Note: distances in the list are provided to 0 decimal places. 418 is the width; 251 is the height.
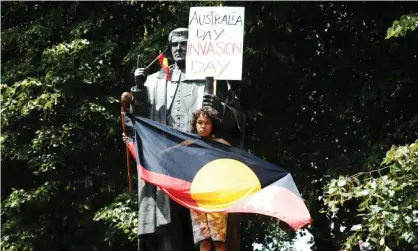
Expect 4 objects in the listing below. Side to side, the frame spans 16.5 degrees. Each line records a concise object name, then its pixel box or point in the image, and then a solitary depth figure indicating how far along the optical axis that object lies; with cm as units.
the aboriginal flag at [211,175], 1070
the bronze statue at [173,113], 1111
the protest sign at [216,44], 1152
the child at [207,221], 1074
